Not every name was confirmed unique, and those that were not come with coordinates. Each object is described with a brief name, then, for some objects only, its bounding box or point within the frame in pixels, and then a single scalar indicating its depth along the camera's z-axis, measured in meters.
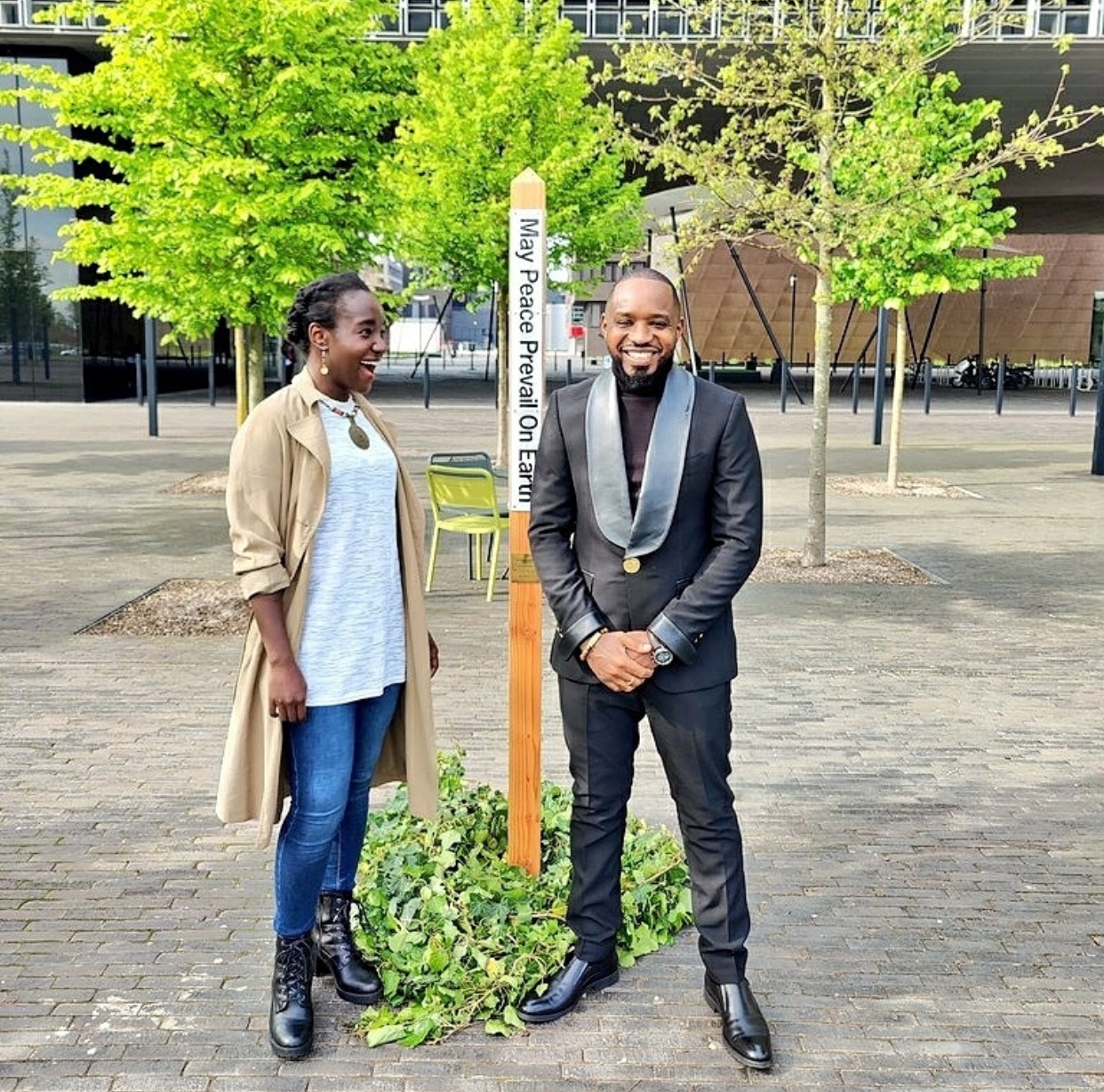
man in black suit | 3.03
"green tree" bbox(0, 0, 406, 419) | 8.65
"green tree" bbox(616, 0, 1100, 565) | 9.32
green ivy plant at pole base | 3.32
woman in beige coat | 2.94
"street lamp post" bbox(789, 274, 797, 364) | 43.82
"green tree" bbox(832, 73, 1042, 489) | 10.57
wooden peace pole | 3.65
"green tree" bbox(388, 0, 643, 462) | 15.86
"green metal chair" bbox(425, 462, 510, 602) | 8.82
